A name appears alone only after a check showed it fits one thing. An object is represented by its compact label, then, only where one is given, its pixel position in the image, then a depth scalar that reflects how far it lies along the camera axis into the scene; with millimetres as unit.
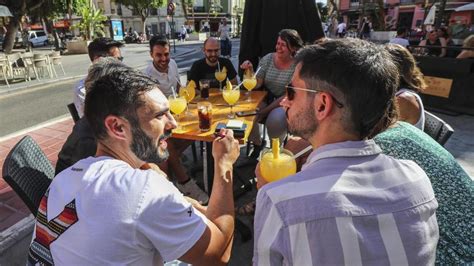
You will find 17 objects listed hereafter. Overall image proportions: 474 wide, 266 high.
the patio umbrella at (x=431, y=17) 11964
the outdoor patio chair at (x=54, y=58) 11164
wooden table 2445
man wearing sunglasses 827
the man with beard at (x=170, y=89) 3143
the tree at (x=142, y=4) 38156
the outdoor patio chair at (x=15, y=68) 9899
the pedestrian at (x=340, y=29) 21080
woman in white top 2076
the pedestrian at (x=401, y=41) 6959
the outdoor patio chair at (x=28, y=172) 1517
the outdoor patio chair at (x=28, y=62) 10200
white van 32750
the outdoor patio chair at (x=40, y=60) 10241
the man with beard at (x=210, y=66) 4113
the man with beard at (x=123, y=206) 987
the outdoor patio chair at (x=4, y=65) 9462
